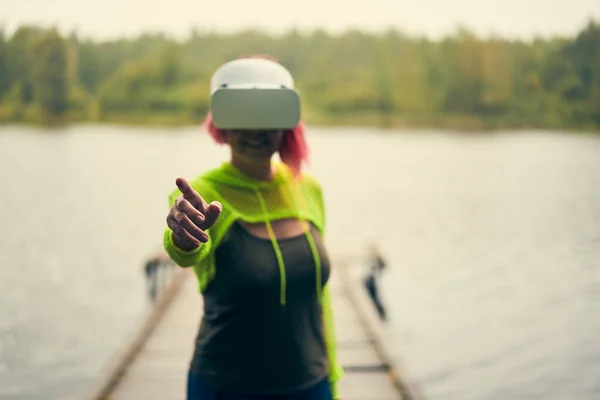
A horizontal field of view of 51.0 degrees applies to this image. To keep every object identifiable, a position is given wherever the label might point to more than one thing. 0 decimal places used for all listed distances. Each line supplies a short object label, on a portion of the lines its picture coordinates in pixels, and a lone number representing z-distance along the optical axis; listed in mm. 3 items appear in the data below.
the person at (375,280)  8871
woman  1417
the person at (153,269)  8438
